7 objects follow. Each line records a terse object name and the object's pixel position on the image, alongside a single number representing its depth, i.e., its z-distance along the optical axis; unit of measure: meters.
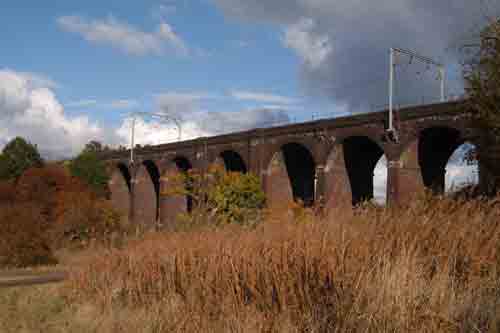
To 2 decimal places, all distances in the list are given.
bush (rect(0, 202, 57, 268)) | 20.36
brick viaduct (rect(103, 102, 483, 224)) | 28.28
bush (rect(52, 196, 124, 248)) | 26.14
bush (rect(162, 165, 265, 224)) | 34.34
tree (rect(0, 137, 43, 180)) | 47.25
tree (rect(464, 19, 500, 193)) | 15.84
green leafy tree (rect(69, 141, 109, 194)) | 53.94
